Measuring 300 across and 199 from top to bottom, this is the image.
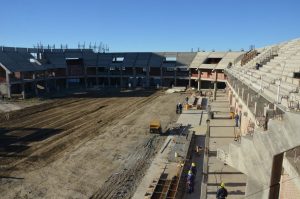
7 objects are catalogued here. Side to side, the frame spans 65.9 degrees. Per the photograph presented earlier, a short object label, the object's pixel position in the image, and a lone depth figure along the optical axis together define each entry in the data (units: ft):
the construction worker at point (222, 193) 35.04
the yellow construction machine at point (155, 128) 74.58
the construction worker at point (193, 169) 46.08
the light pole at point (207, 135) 55.77
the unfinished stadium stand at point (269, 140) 21.53
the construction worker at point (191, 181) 42.15
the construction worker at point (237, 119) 72.27
